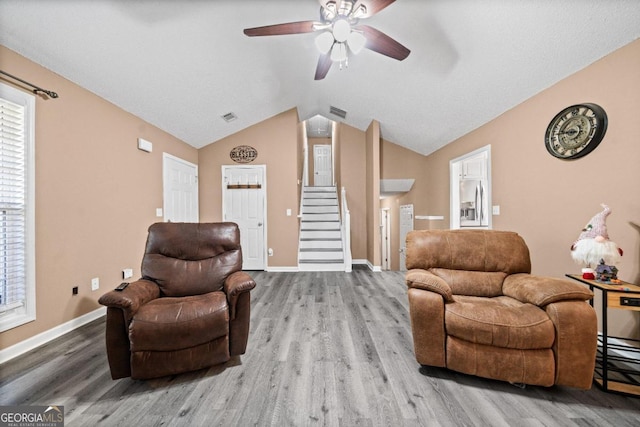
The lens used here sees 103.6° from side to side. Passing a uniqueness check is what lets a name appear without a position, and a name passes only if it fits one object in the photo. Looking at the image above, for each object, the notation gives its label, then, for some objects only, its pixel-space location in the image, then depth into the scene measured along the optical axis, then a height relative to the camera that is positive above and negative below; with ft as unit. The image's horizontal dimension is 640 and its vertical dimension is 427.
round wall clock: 7.02 +2.45
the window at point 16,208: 6.56 +0.21
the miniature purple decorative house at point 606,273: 5.61 -1.39
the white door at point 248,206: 16.60 +0.55
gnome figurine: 5.65 -0.82
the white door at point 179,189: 13.44 +1.48
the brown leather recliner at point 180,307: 5.31 -2.11
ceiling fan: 6.16 +4.85
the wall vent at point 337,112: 17.04 +7.07
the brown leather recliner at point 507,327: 4.89 -2.34
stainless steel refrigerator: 15.64 +0.69
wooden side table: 5.03 -2.96
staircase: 16.52 -1.39
